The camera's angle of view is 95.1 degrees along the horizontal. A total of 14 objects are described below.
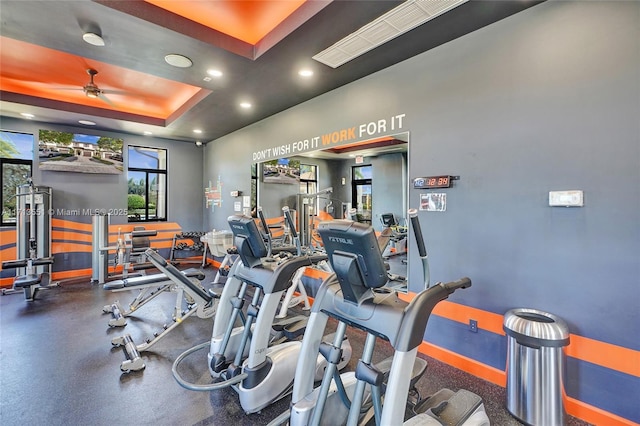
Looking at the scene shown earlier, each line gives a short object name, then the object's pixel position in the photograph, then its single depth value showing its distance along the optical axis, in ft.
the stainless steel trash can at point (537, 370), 6.25
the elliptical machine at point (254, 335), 6.70
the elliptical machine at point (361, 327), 4.24
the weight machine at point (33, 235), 15.42
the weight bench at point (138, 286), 10.41
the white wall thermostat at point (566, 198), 6.67
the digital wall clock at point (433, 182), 8.86
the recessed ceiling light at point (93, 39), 8.56
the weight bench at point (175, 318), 8.60
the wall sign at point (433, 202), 9.09
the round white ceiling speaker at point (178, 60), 9.81
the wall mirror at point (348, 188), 10.91
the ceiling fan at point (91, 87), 12.73
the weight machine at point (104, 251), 17.69
